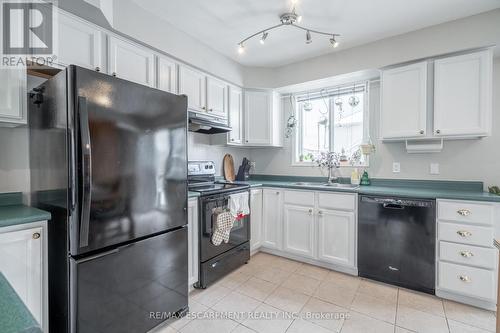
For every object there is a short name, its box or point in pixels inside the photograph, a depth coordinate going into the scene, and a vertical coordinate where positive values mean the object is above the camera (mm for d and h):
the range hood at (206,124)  2346 +418
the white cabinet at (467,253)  1924 -743
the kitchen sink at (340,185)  2879 -262
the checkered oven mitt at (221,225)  2306 -610
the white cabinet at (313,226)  2545 -728
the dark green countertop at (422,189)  2045 -258
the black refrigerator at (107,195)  1279 -197
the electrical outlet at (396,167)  2758 -33
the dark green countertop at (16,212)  1257 -294
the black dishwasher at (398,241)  2148 -734
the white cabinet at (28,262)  1242 -540
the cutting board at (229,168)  3400 -65
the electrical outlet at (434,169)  2557 -50
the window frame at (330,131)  2990 +456
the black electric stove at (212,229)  2213 -688
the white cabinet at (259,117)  3375 +662
